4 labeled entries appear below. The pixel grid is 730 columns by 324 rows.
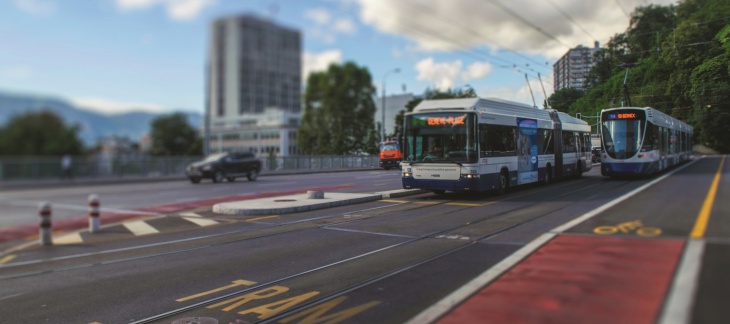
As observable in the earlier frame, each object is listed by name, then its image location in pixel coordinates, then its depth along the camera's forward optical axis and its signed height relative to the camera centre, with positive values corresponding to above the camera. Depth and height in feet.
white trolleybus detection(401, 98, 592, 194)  43.86 +1.62
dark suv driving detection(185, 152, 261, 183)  87.81 -1.66
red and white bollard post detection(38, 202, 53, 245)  37.76 -5.37
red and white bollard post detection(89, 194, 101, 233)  41.91 -5.01
